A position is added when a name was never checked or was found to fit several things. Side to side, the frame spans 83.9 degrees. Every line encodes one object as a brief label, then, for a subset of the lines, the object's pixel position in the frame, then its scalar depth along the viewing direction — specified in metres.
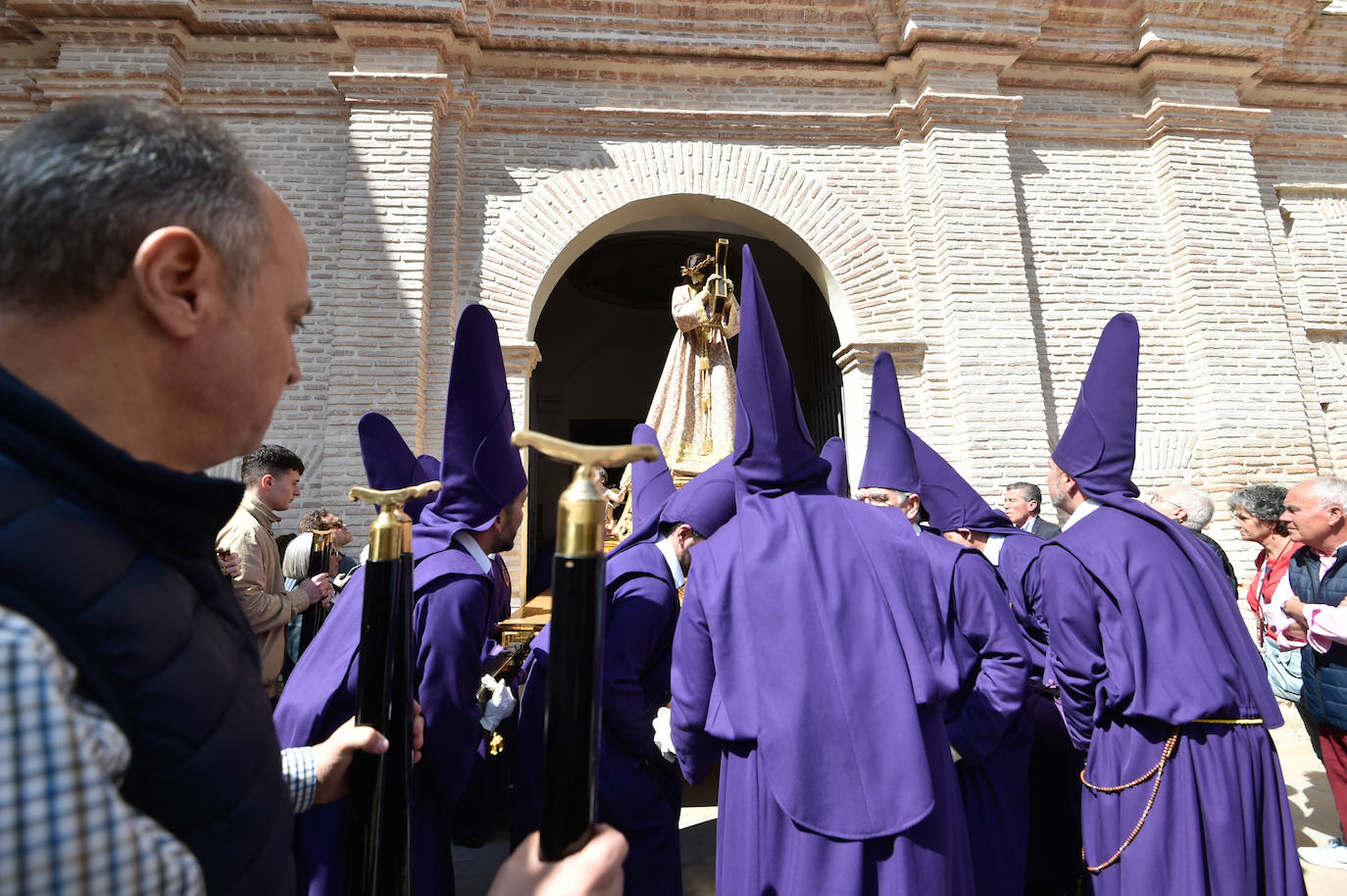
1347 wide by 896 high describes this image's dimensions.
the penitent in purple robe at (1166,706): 2.41
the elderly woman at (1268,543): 3.99
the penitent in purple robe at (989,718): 2.66
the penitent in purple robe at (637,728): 2.50
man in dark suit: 4.84
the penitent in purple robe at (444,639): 1.98
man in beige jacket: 3.45
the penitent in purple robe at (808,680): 1.81
